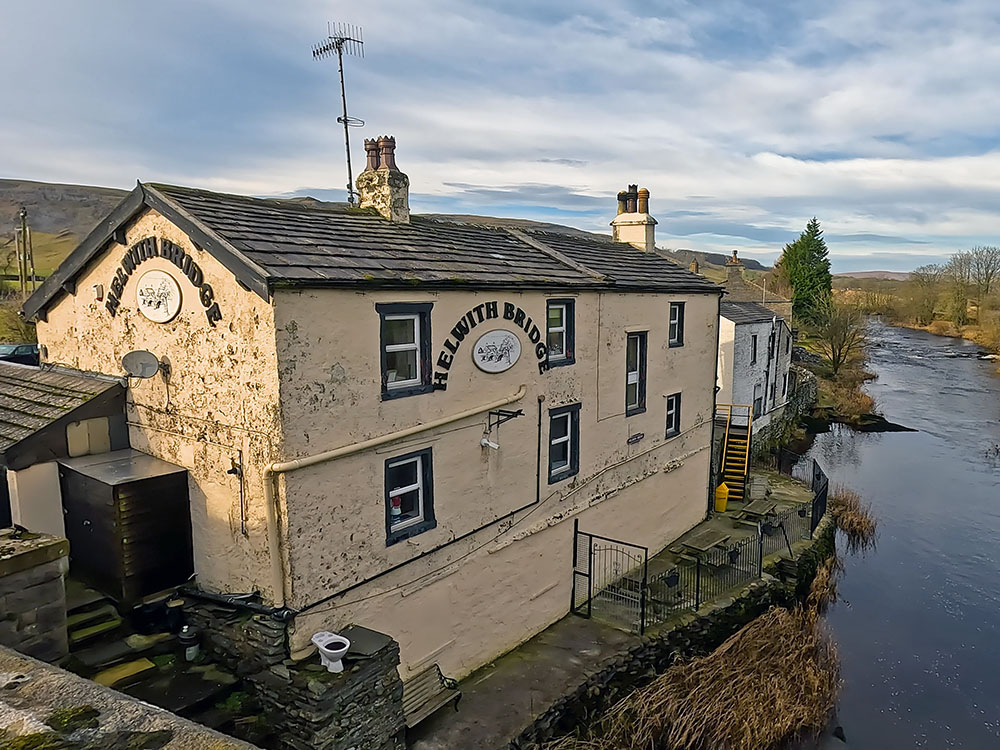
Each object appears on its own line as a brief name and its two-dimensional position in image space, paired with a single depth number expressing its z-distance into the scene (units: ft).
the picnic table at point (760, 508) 63.16
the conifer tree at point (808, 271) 181.98
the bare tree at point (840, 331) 140.87
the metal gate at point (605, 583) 44.11
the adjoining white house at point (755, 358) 85.30
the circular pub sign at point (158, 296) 29.45
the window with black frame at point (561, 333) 41.11
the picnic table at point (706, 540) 55.30
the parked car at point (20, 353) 56.39
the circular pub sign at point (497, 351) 35.24
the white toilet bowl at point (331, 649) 26.45
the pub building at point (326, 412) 27.30
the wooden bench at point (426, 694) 31.50
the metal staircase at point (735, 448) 70.59
